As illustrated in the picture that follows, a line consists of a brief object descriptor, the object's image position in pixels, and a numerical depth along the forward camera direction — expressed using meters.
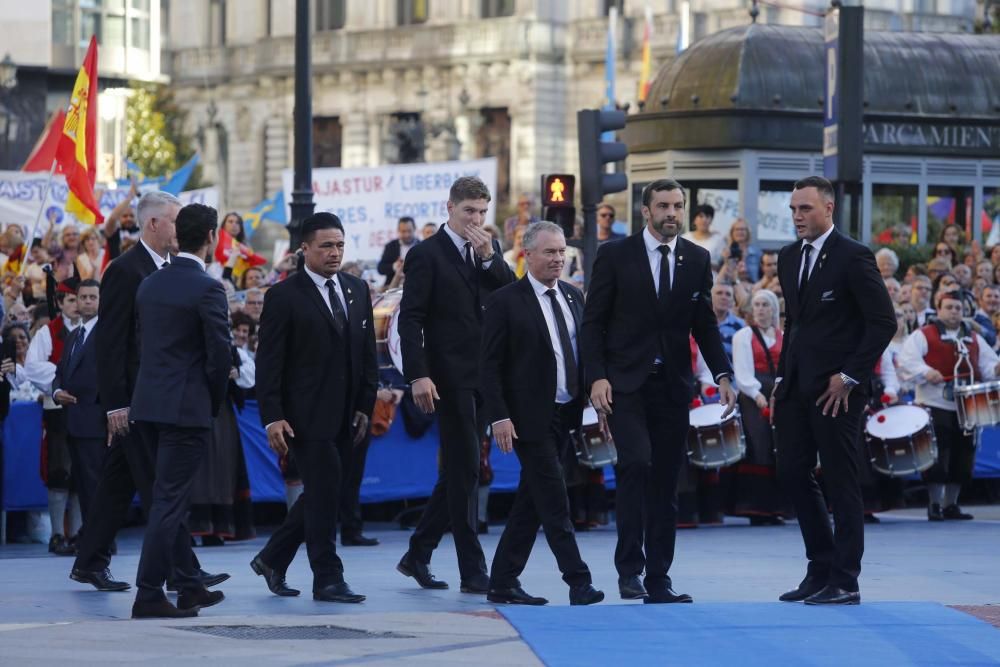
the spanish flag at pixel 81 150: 21.50
